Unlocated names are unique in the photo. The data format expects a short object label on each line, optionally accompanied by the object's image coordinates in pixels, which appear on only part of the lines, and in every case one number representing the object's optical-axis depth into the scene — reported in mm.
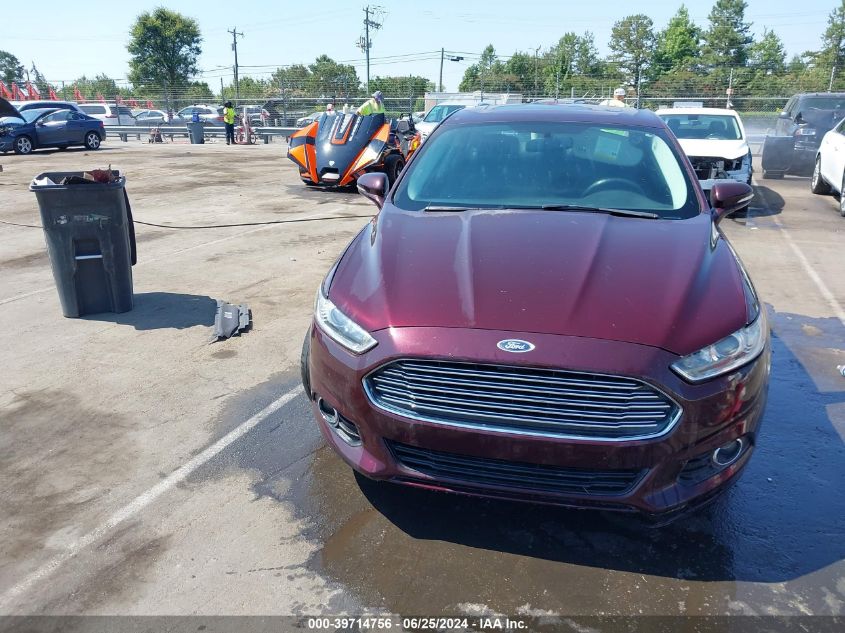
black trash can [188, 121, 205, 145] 28422
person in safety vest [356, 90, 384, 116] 14998
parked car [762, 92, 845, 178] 14953
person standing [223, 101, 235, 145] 26703
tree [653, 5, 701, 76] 79562
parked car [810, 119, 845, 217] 11180
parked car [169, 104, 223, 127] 34750
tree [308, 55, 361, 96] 38156
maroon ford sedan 2434
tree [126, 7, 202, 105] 59000
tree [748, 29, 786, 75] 69688
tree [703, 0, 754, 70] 72375
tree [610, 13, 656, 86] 79188
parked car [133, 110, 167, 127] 36531
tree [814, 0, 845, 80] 54562
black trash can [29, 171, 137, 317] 5309
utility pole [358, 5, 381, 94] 57709
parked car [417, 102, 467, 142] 18328
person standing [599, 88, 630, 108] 13533
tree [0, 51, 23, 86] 85500
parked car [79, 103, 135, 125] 36781
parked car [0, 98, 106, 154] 20891
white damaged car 10750
